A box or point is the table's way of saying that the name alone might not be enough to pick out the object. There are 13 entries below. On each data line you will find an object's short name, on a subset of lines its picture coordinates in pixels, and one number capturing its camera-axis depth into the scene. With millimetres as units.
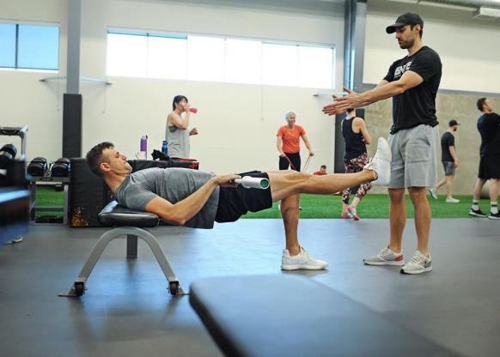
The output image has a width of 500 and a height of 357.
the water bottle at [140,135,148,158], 5304
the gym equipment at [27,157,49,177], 4617
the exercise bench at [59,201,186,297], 2340
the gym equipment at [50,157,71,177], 4793
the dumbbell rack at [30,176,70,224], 4613
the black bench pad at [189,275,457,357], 698
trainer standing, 2840
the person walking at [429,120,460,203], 8539
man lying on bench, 2363
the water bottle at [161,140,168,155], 5371
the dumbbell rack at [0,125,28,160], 4020
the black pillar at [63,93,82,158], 9141
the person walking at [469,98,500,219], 6004
